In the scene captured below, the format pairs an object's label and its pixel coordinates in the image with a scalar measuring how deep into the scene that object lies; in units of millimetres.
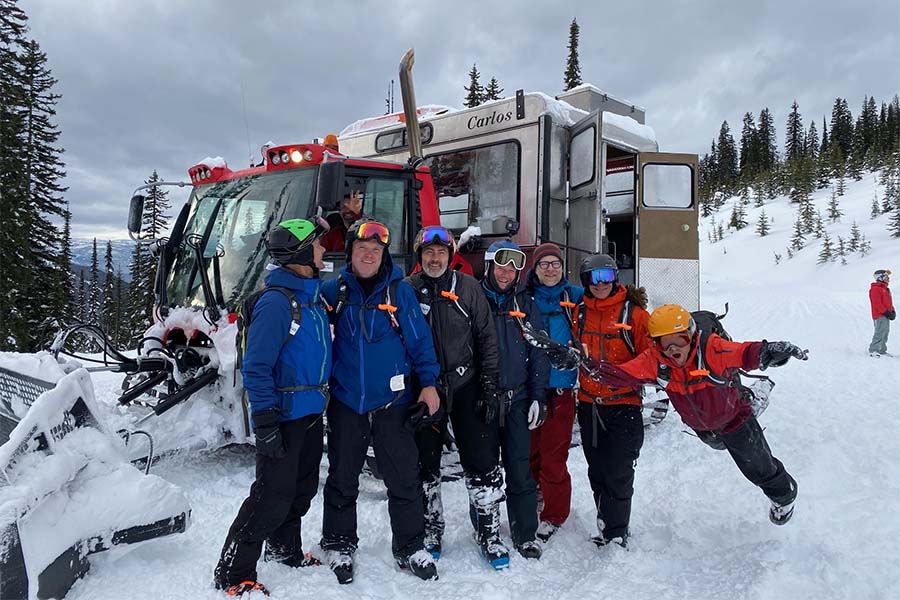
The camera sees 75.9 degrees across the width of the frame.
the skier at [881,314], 11609
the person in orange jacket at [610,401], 3699
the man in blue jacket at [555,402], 3932
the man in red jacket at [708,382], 3350
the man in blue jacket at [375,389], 3277
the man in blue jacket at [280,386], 2896
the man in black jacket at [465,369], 3553
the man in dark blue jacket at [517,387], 3660
